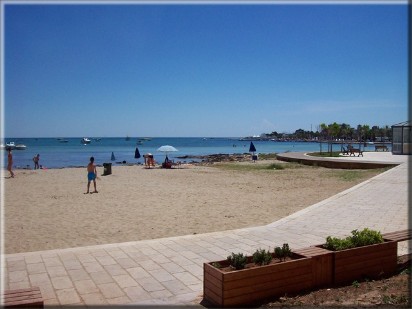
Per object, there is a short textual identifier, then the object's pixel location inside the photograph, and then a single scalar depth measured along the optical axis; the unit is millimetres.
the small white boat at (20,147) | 82538
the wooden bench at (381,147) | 42956
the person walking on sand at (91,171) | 15711
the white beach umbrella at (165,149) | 30172
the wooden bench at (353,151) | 33731
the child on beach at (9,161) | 22647
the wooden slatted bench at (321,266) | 4500
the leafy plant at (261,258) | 4293
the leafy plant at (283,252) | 4520
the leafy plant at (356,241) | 4789
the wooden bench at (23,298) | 3283
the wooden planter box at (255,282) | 3969
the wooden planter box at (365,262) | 4664
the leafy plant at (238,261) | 4180
